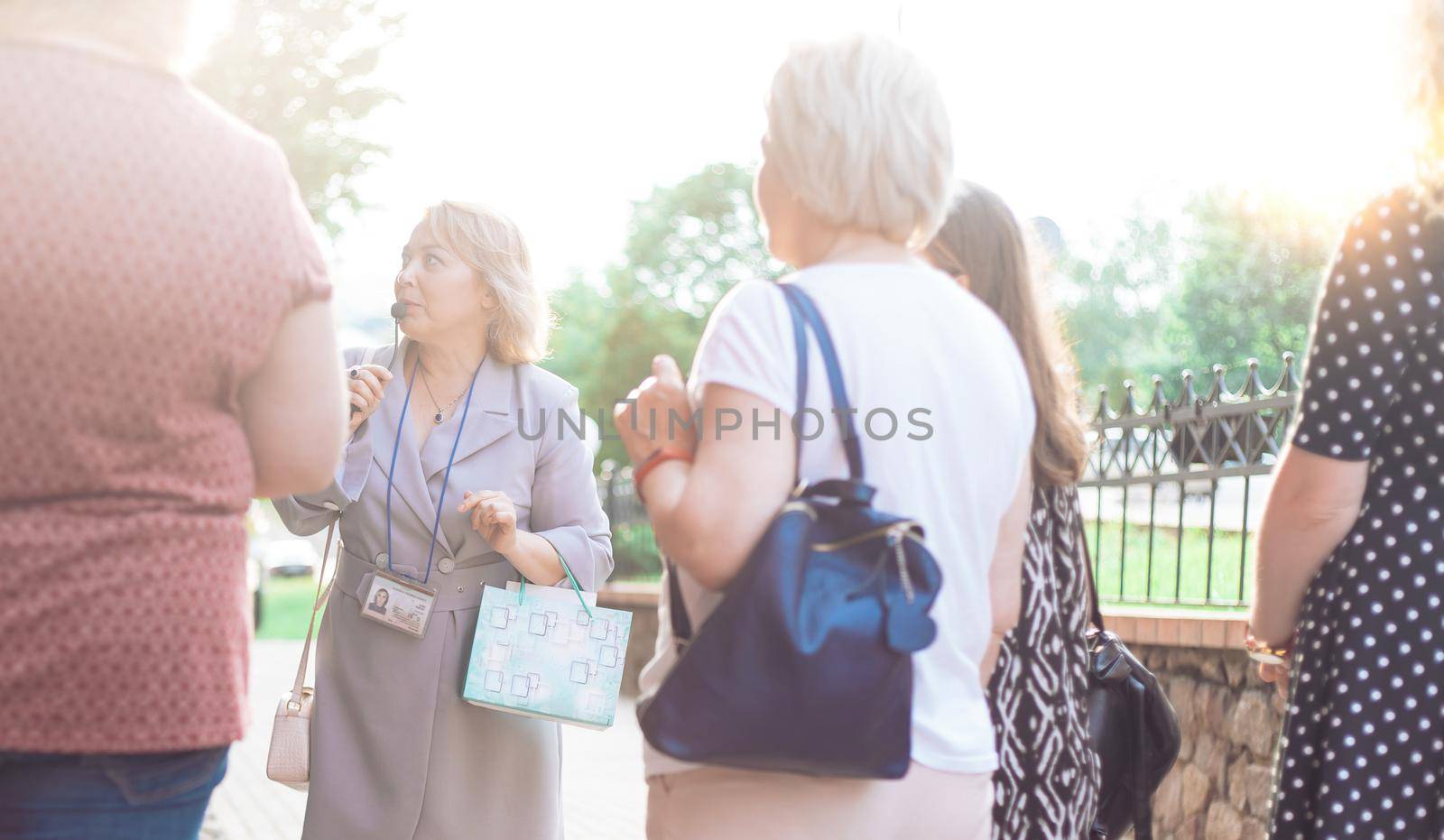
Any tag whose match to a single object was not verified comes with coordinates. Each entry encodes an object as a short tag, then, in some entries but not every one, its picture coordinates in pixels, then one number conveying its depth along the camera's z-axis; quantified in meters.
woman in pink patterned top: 1.68
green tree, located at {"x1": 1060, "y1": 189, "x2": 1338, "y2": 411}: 32.53
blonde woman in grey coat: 3.55
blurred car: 60.72
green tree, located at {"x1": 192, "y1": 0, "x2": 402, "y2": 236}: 11.76
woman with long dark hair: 2.79
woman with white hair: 1.95
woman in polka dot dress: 2.19
